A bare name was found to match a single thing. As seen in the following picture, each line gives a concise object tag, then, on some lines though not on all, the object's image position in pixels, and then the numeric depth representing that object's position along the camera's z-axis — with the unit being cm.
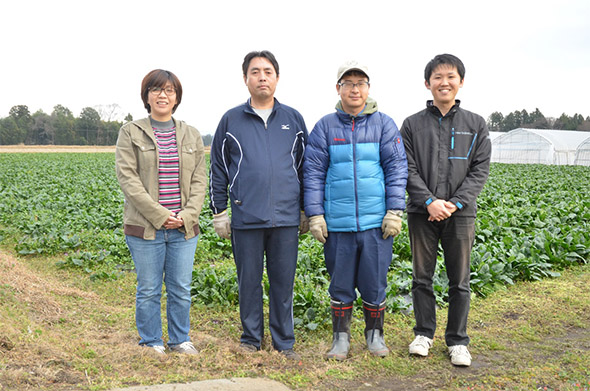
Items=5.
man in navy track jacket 356
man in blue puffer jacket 352
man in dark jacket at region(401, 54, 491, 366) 364
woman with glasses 354
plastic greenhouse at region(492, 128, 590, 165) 3725
